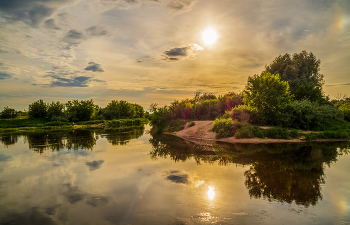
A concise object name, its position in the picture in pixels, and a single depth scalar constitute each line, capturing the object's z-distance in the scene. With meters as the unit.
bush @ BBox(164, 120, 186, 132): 40.48
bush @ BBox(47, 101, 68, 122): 68.17
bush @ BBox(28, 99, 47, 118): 70.75
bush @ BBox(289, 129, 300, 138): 27.34
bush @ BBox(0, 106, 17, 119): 70.94
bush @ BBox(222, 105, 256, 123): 31.91
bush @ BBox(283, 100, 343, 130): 30.14
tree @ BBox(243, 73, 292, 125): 30.03
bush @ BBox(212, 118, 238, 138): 28.78
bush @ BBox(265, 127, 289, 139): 26.95
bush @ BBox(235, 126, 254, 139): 27.06
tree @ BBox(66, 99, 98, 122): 76.04
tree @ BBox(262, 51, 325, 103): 45.16
